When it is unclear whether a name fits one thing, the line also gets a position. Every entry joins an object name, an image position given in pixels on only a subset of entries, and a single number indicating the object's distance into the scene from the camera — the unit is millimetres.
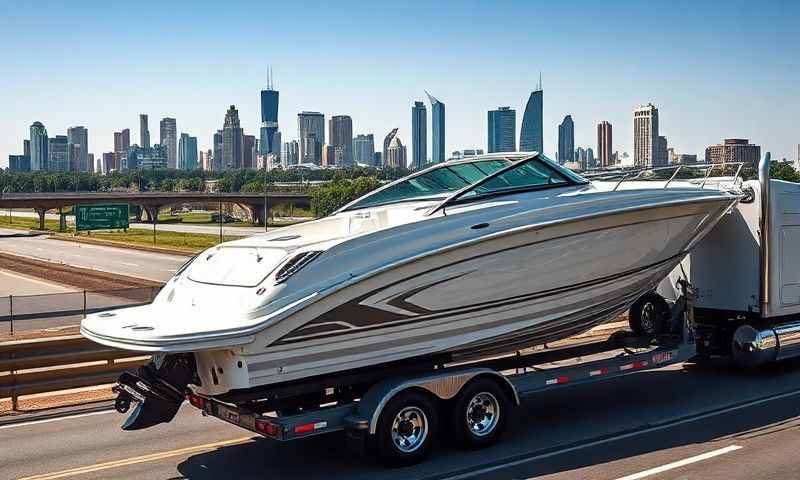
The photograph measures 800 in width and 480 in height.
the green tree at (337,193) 91750
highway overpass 105375
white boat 8805
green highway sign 64500
